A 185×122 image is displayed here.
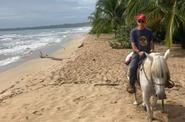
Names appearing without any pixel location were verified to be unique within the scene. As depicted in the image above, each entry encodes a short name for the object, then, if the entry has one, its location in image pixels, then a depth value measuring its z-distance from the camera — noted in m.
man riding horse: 3.50
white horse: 2.97
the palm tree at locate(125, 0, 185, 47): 7.56
